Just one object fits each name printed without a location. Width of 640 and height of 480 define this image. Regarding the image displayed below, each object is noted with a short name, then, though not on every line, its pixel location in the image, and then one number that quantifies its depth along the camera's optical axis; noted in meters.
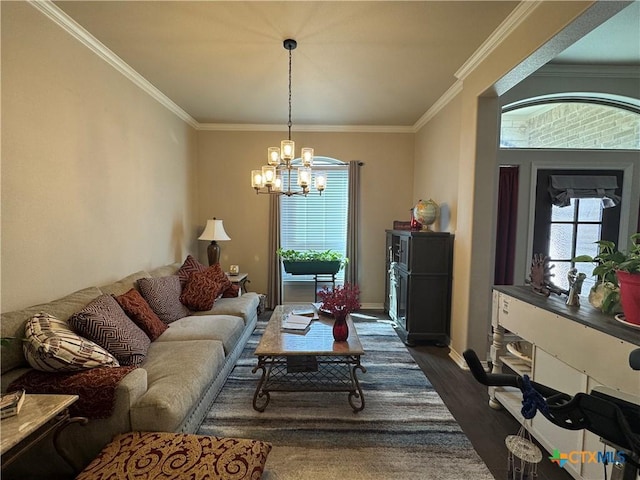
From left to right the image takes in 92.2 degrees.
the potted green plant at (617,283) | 1.45
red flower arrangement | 2.54
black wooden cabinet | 3.57
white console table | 1.41
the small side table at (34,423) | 1.23
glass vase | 2.52
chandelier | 2.80
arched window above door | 3.33
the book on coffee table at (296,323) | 2.73
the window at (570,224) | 3.44
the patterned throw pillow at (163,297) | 2.86
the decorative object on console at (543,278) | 2.12
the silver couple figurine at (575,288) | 1.85
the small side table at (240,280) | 4.26
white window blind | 5.11
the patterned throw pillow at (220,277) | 3.64
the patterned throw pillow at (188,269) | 3.49
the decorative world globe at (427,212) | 3.79
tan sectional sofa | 1.70
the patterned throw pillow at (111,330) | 1.98
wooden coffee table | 2.33
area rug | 1.84
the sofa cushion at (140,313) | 2.47
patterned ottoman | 1.41
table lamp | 4.39
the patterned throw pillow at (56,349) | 1.67
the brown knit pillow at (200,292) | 3.29
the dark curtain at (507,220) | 3.46
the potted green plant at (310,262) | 4.72
